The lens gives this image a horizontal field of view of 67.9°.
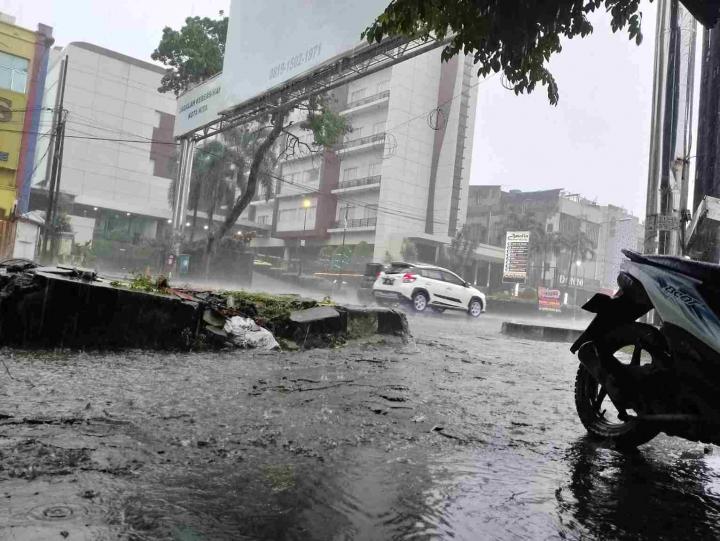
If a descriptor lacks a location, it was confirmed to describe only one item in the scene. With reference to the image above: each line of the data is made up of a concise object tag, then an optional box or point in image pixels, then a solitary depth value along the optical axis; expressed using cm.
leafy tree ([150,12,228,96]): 2764
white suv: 1834
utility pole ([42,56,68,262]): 2709
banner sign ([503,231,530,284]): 4038
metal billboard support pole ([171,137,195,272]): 2747
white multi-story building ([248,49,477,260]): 5247
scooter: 228
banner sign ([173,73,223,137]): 2330
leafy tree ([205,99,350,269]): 2405
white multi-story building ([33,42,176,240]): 4816
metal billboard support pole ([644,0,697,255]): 794
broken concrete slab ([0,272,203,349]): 509
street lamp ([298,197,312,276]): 5875
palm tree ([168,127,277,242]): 4075
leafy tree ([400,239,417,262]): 5203
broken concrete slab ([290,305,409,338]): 675
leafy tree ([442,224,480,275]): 5416
